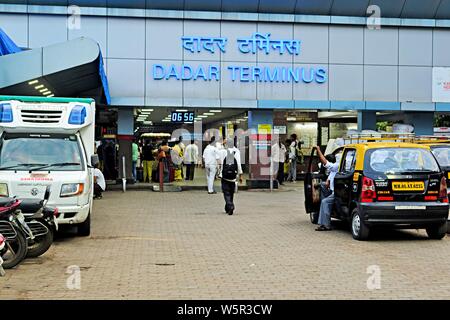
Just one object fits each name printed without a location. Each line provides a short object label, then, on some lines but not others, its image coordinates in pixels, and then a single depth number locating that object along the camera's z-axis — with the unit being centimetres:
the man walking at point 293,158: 2662
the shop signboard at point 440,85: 2384
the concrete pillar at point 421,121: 2416
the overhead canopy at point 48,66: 1331
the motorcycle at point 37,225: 940
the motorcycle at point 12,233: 861
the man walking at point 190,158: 2656
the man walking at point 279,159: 2331
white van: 1080
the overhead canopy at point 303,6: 2223
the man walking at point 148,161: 2548
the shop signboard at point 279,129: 2372
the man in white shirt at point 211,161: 2150
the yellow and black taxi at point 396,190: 1093
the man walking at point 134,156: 2366
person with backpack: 1563
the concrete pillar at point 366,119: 2400
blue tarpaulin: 1408
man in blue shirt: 1273
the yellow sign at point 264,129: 2319
